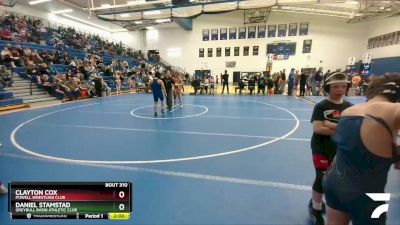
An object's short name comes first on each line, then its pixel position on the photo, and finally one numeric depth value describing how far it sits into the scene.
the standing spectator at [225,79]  19.45
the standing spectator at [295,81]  17.21
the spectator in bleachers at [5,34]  15.85
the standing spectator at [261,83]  18.00
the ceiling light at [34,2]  21.79
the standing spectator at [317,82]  16.00
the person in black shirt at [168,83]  10.33
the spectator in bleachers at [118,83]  20.14
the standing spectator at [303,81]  15.89
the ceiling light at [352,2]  19.74
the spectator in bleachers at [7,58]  13.70
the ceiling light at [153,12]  19.56
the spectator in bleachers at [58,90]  14.39
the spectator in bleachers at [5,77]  12.50
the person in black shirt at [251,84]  18.12
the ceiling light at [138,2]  16.23
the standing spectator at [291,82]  16.26
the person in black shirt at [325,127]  2.43
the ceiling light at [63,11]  26.39
